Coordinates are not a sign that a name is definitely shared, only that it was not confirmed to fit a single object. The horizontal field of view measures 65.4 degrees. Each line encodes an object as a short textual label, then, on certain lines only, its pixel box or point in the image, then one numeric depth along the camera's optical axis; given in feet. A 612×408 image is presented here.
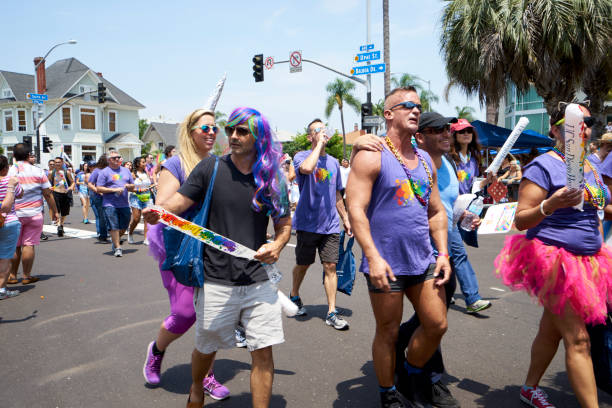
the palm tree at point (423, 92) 141.48
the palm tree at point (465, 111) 191.33
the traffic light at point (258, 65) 62.75
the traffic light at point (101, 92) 86.63
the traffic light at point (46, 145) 96.12
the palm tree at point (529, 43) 49.47
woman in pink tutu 8.73
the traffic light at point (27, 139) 84.11
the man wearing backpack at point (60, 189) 39.99
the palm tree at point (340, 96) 164.45
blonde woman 10.58
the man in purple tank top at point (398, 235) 9.20
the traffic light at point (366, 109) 59.47
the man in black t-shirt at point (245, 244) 8.91
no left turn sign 59.06
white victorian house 146.61
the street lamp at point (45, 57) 81.59
